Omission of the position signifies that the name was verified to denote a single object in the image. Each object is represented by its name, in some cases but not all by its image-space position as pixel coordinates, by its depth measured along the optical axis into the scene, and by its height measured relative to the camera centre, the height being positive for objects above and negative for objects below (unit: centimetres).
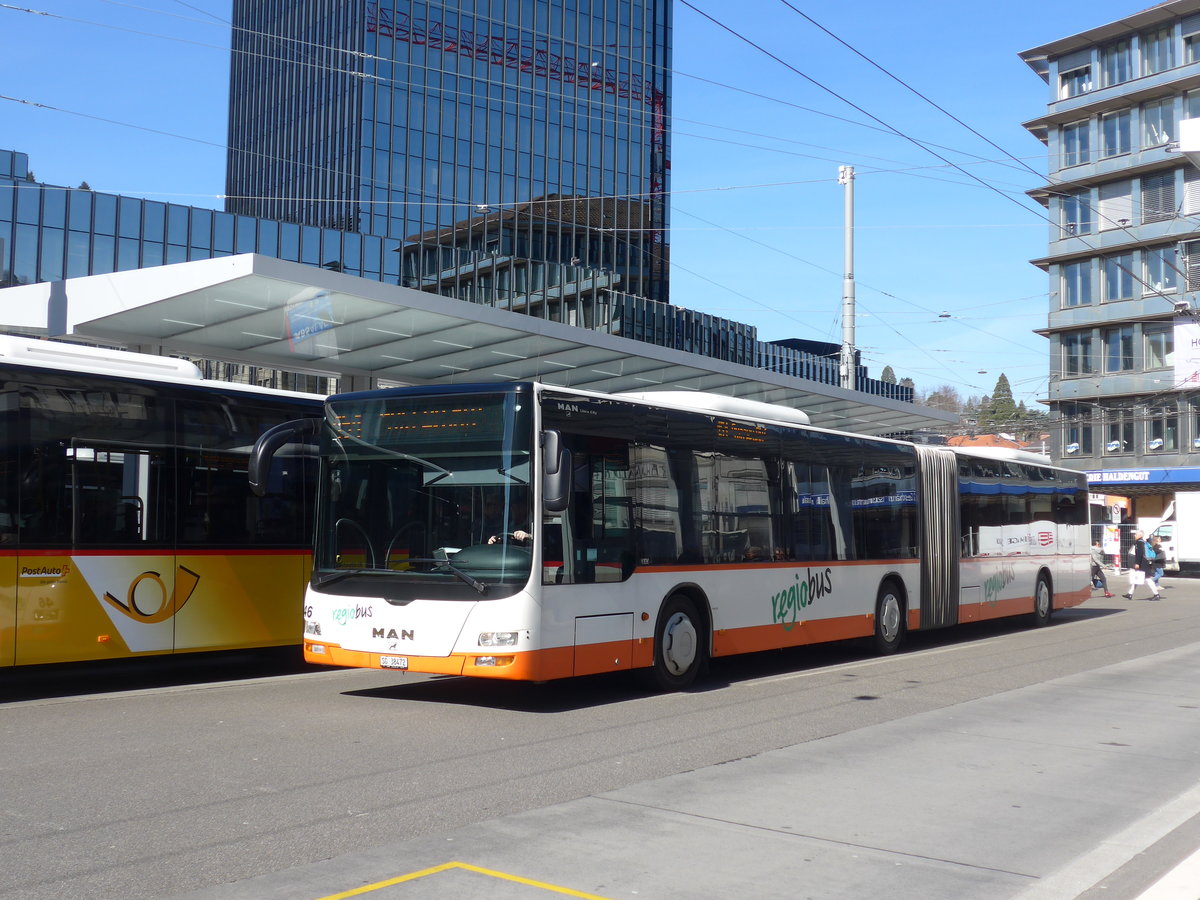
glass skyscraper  7062 +2458
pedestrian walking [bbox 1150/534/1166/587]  3347 -40
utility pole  3303 +647
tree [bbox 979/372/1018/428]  9625 +1266
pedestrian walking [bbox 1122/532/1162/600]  3341 -65
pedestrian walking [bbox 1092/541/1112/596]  3438 -96
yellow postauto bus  1089 +18
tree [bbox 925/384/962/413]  10306 +1210
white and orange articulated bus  1045 +4
